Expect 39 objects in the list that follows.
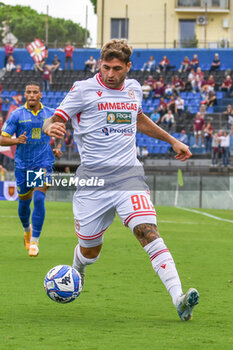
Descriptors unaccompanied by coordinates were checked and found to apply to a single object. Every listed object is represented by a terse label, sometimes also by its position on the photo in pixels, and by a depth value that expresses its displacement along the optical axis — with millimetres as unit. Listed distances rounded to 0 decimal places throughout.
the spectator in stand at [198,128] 33962
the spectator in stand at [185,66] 42344
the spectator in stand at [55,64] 45344
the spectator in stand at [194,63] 42781
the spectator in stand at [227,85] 39000
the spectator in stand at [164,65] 43719
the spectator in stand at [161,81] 40931
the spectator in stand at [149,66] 43781
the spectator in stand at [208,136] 33031
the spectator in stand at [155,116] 36156
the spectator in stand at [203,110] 36238
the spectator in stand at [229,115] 34538
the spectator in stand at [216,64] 42406
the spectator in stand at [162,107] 37281
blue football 6805
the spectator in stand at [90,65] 44406
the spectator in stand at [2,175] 29359
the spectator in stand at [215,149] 32156
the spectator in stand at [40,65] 46303
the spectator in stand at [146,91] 40072
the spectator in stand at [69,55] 46969
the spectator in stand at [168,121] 35812
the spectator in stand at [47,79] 43781
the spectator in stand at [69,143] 33031
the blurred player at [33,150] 11320
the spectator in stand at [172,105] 37531
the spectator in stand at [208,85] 39188
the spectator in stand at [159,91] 39844
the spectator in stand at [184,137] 34009
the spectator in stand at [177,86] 39772
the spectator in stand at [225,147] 31766
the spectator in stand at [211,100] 37812
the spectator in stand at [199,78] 39828
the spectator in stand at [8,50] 48531
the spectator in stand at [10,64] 46688
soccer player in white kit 6660
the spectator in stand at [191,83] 39988
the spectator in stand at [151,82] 40875
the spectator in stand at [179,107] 37312
